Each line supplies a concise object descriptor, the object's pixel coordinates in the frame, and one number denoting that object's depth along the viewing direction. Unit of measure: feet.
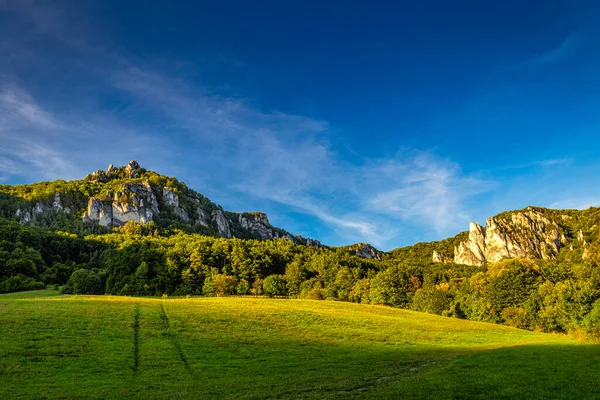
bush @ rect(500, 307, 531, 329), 264.31
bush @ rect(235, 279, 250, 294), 366.31
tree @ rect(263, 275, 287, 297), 375.45
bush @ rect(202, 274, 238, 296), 353.31
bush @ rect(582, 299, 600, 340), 215.72
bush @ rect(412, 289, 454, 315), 315.31
